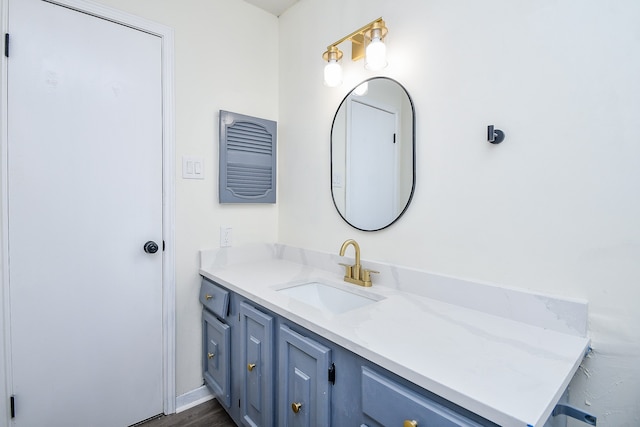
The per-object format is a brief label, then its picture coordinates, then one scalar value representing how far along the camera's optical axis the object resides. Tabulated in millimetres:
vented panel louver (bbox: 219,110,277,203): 1827
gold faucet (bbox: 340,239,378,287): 1440
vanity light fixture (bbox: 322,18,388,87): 1324
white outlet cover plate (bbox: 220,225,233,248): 1877
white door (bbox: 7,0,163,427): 1318
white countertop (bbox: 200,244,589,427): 631
